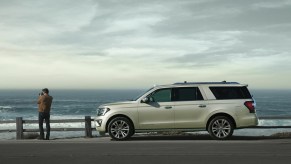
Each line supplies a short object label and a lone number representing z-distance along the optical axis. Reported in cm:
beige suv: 1419
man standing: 1551
